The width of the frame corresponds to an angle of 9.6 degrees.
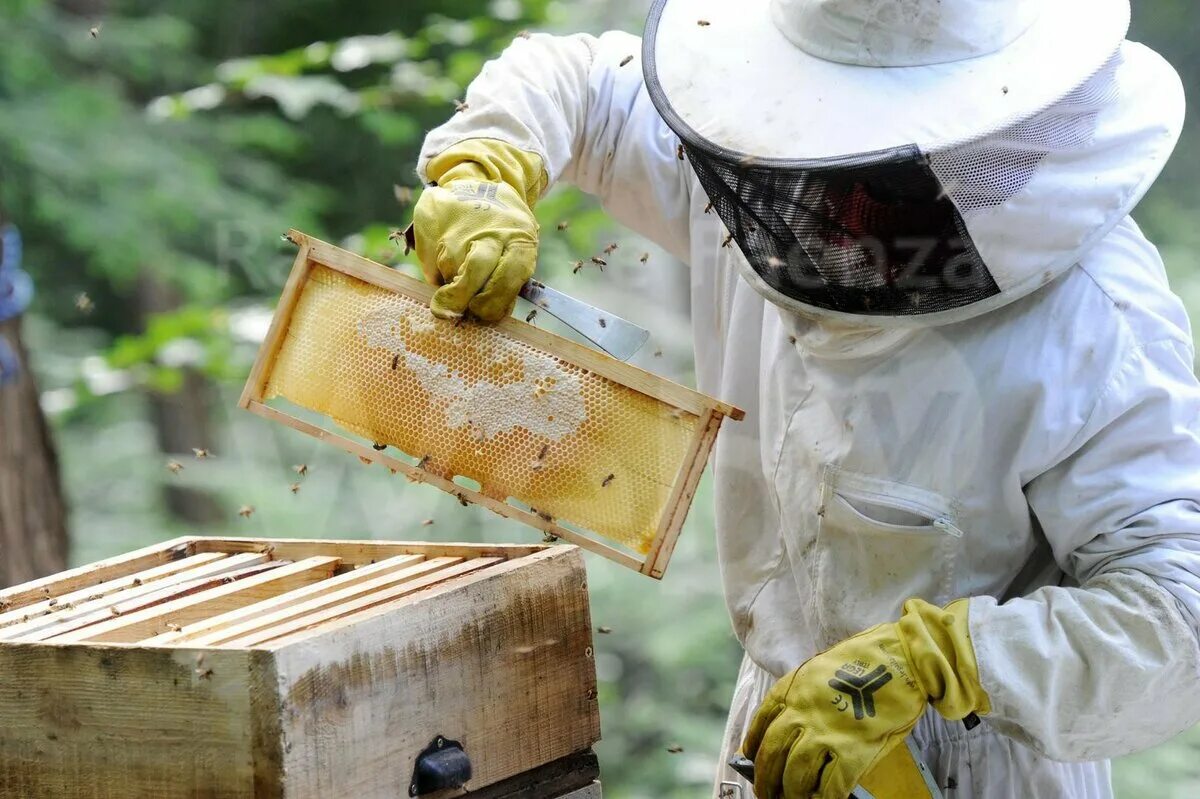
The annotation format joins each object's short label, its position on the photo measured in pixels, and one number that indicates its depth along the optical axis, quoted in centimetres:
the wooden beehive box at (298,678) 626
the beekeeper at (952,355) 629
